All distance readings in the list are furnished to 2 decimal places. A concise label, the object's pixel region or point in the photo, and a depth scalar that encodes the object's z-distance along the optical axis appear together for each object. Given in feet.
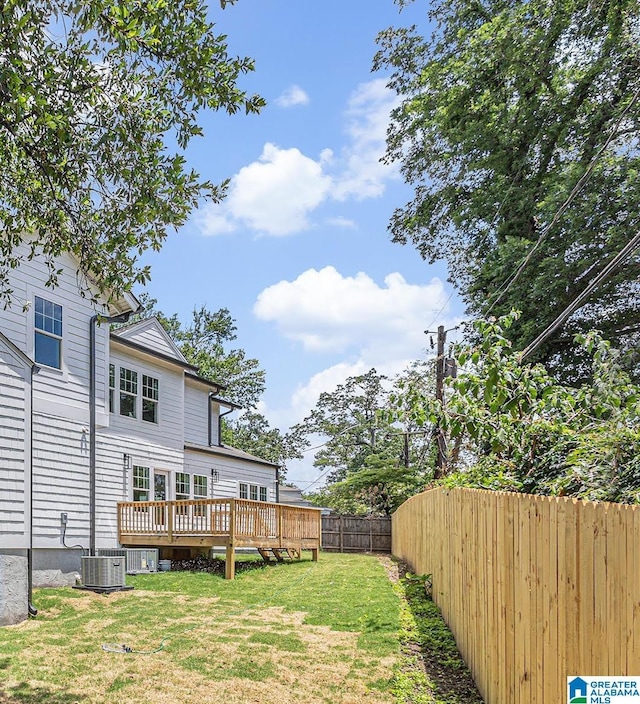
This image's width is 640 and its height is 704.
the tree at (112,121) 16.85
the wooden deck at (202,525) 43.83
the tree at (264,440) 133.39
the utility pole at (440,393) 55.52
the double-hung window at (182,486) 57.21
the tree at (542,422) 16.21
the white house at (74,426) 30.53
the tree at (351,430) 125.10
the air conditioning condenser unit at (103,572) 34.45
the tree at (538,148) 45.47
